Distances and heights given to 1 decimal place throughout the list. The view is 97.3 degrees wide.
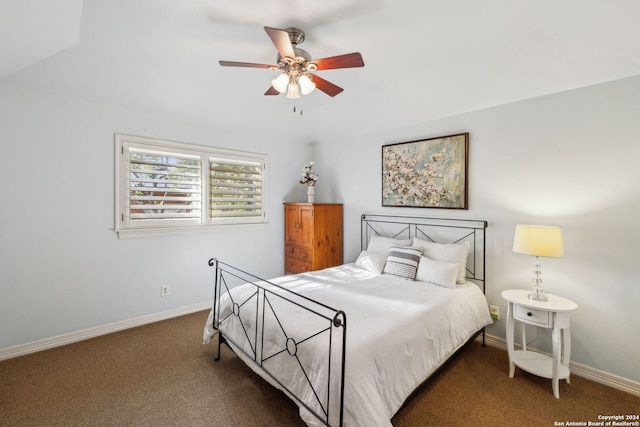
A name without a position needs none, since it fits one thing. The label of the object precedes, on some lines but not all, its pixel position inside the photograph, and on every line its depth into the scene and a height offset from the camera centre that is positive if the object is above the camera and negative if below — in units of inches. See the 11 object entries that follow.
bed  60.2 -31.6
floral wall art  123.1 +17.4
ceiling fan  68.5 +37.9
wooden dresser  160.4 -16.4
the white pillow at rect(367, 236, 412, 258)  133.3 -17.1
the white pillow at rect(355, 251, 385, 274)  127.6 -25.0
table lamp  87.4 -10.7
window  125.4 +10.7
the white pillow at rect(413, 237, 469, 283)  113.3 -18.2
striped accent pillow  116.6 -22.7
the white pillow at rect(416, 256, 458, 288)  106.7 -24.6
